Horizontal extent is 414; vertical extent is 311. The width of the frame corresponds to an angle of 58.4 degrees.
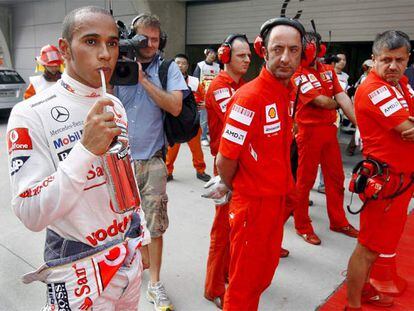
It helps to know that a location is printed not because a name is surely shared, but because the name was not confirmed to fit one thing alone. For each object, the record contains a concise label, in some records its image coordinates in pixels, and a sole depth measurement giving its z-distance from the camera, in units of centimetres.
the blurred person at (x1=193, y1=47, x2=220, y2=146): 810
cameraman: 263
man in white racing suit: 114
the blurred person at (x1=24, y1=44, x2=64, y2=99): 459
